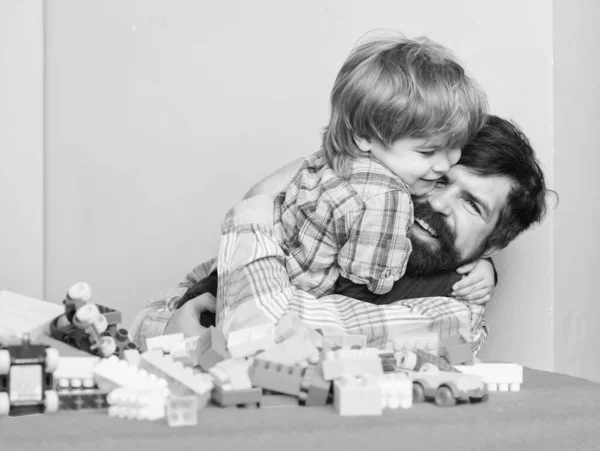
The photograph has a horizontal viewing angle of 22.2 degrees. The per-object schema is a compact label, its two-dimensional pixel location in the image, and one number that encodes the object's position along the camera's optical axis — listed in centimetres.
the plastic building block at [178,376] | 126
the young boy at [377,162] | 166
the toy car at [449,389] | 130
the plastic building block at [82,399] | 125
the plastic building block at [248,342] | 136
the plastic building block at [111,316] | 139
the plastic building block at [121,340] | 137
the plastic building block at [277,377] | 130
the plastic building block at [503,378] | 139
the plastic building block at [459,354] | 144
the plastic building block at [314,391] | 128
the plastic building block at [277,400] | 128
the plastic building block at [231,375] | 128
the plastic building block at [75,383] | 128
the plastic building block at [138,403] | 122
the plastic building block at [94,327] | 132
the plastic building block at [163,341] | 148
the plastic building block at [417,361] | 140
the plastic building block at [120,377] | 125
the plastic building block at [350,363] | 130
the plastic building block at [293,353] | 134
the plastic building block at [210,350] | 137
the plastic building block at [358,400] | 125
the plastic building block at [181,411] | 120
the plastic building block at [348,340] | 146
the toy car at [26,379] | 121
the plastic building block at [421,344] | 150
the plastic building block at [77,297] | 133
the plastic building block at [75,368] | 128
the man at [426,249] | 165
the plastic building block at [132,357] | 133
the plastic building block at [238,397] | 127
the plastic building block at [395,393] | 128
